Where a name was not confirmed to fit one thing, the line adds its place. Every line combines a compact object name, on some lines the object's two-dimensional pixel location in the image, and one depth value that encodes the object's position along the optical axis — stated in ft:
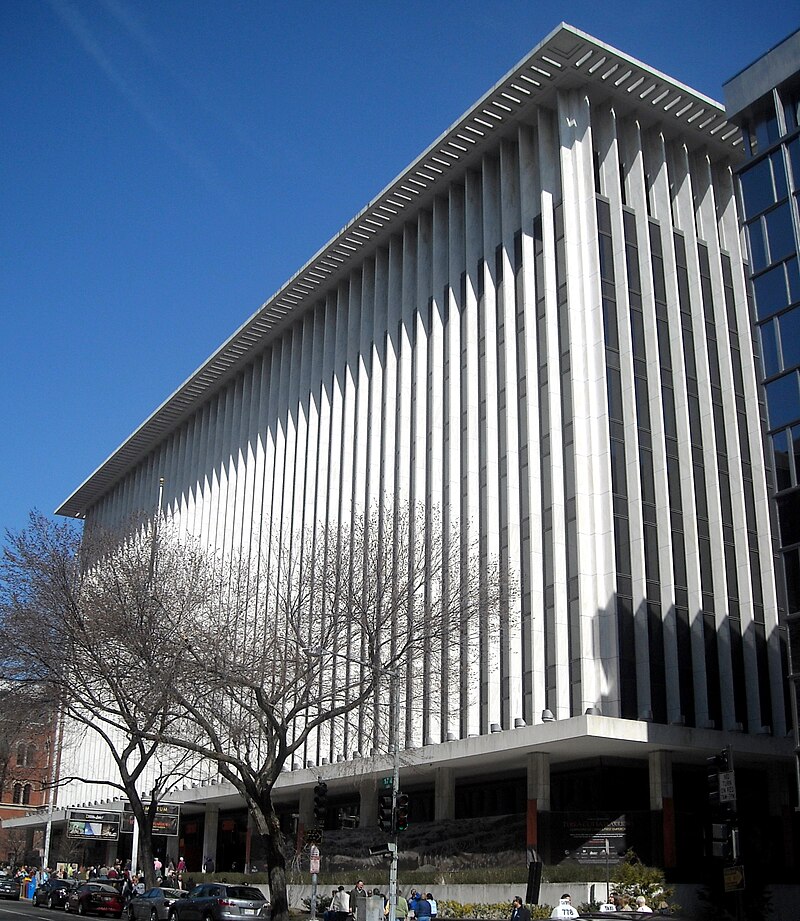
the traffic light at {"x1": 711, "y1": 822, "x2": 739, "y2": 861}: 60.39
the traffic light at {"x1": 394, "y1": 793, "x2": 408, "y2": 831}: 96.22
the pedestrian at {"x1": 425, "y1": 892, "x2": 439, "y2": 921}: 110.93
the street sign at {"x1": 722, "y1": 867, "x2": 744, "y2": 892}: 57.26
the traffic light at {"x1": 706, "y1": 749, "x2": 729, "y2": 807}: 62.54
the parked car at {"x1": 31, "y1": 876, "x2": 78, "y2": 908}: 166.30
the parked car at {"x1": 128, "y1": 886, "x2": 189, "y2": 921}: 122.83
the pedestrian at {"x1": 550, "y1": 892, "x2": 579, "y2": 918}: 84.99
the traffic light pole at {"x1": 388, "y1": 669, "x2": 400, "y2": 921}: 93.35
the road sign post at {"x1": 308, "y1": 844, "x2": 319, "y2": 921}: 99.66
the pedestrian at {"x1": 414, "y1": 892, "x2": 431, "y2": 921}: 104.53
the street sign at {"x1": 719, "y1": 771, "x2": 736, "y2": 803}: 61.00
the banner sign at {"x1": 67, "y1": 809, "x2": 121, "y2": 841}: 198.59
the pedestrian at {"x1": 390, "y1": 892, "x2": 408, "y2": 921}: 108.27
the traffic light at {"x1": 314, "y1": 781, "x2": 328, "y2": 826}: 99.89
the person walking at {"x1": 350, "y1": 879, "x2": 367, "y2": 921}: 104.47
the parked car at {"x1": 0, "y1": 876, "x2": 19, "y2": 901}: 223.30
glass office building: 94.27
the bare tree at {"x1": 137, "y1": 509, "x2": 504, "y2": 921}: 102.83
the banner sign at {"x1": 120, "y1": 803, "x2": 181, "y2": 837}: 175.54
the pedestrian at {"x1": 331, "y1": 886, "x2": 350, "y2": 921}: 105.70
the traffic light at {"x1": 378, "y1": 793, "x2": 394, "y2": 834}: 96.58
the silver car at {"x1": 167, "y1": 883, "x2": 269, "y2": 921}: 107.24
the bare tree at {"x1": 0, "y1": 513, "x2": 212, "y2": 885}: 109.91
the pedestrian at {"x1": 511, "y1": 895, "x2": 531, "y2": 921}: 94.02
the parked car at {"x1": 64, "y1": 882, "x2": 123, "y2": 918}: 147.64
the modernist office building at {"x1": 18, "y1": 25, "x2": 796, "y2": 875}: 124.16
